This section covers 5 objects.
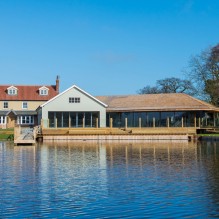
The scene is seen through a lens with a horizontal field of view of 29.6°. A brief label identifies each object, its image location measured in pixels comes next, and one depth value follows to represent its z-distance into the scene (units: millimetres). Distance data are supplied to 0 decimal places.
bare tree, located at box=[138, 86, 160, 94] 81969
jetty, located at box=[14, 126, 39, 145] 37875
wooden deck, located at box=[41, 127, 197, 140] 44375
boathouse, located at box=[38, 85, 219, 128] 49469
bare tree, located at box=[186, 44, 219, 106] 53656
